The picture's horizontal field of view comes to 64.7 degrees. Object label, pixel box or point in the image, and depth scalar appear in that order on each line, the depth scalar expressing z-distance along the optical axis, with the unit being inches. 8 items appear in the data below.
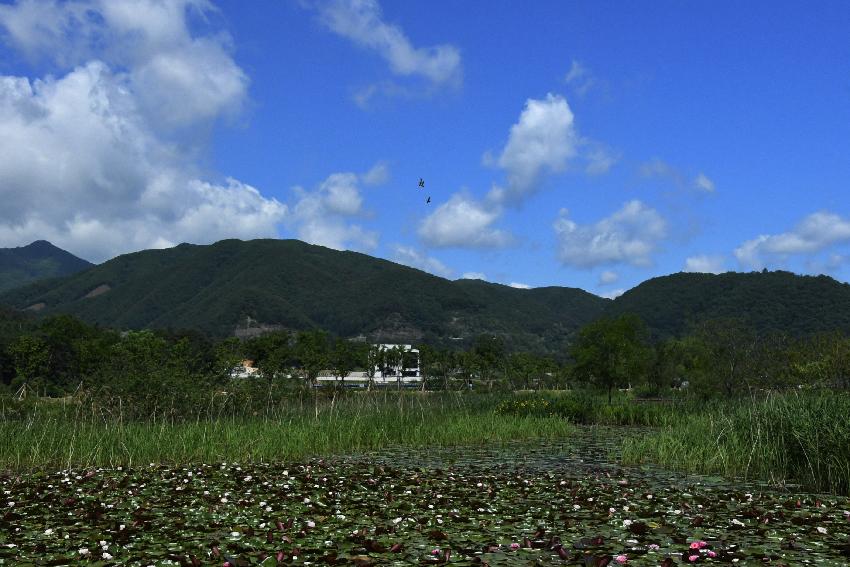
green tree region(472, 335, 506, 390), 3686.0
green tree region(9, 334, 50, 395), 2620.6
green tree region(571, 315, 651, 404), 2124.8
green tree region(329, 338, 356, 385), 3700.8
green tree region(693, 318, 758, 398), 1497.3
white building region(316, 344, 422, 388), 4906.5
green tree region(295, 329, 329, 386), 2906.0
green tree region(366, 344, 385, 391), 3596.0
